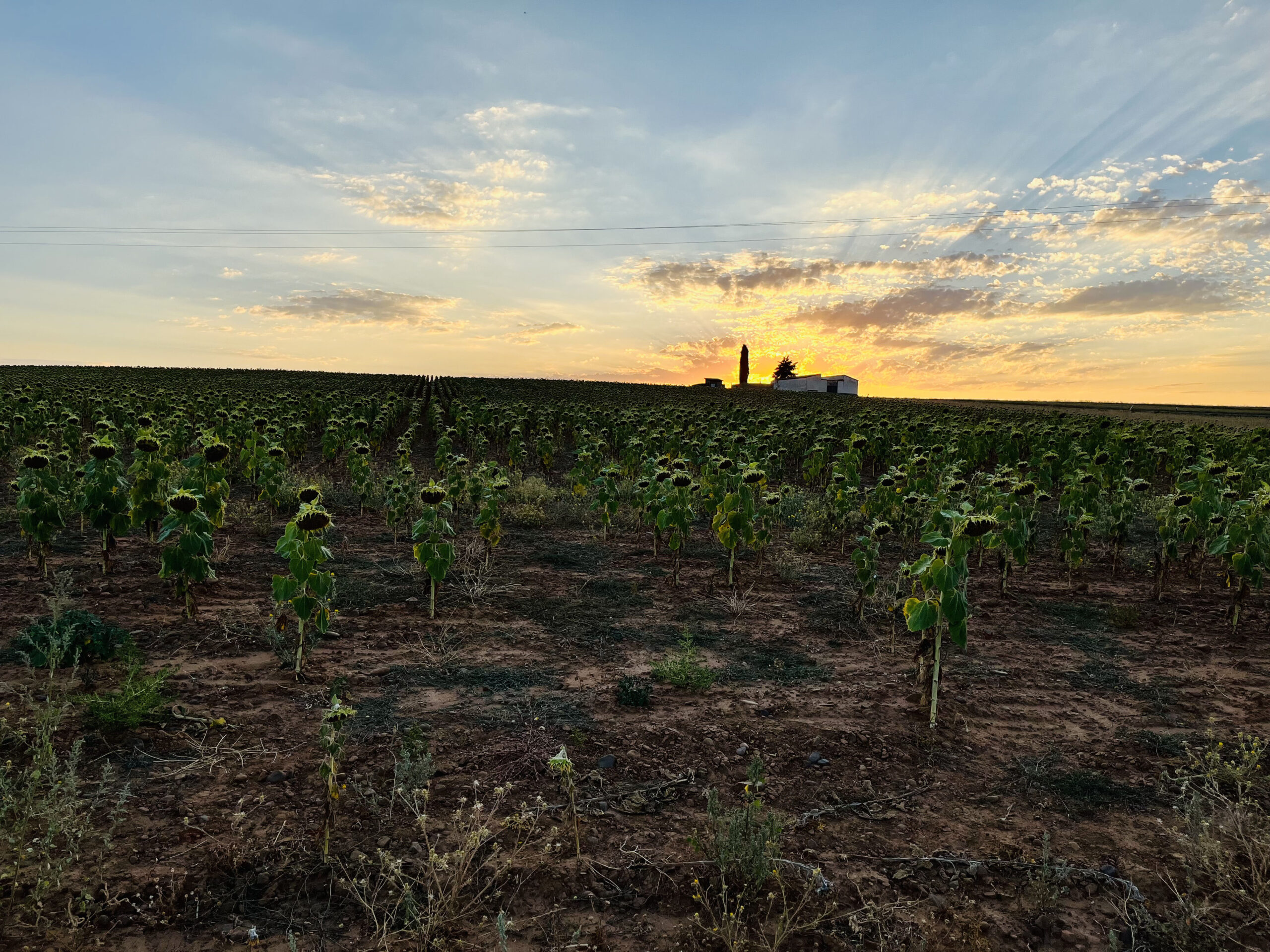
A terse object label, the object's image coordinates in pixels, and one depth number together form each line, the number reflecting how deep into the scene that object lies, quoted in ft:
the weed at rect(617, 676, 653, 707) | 16.71
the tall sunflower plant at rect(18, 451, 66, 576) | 22.49
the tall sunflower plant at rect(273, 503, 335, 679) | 16.70
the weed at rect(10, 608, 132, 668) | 16.89
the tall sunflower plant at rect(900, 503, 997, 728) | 14.78
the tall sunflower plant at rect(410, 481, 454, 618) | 21.77
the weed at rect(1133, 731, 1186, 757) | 15.60
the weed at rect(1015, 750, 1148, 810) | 13.55
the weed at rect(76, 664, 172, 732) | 14.37
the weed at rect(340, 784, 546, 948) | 9.77
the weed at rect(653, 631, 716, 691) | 17.74
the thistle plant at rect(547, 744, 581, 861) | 11.34
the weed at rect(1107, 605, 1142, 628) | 24.62
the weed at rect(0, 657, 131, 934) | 9.97
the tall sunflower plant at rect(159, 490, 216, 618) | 19.08
